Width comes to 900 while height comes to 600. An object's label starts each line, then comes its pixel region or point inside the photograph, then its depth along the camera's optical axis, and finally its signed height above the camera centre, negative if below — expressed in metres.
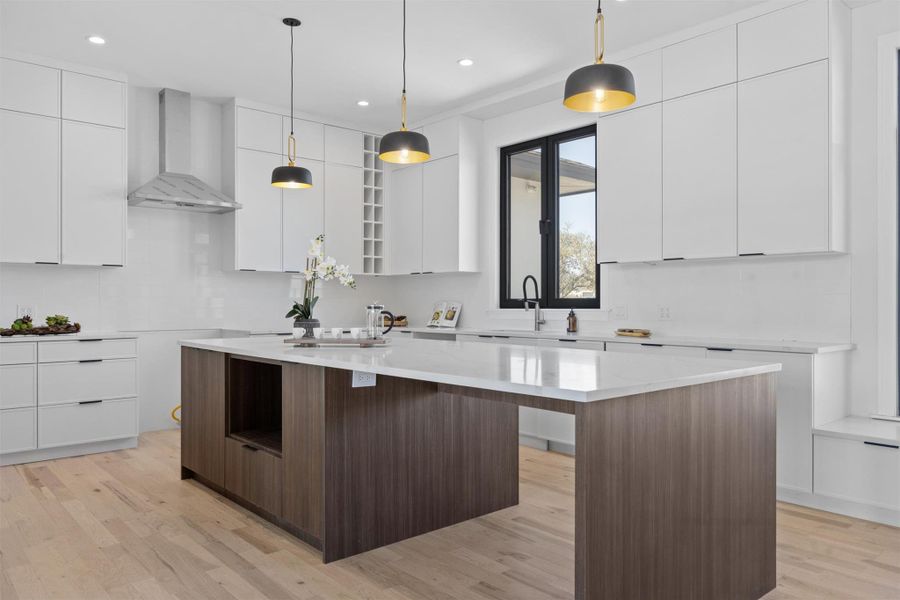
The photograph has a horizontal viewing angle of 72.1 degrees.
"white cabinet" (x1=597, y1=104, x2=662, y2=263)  4.32 +0.81
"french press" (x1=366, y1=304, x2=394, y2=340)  3.36 -0.14
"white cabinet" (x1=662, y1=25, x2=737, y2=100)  3.91 +1.54
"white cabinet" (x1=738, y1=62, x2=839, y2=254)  3.54 +0.81
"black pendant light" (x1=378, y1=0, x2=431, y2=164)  3.09 +0.77
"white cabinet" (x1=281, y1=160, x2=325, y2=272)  5.91 +0.77
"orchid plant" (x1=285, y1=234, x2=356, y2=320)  3.29 +0.14
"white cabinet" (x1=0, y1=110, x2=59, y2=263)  4.48 +0.80
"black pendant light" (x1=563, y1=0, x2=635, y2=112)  2.23 +0.78
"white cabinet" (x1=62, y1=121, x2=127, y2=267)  4.75 +0.80
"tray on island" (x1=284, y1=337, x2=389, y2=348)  3.15 -0.24
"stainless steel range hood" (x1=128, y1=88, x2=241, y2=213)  5.15 +1.14
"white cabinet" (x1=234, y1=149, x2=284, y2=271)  5.61 +0.76
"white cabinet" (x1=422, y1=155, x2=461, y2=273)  5.91 +0.79
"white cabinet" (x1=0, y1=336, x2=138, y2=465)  4.27 -0.73
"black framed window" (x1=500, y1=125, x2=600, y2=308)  5.26 +0.71
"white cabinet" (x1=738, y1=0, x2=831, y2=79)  3.54 +1.54
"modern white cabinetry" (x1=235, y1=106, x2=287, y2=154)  5.62 +1.53
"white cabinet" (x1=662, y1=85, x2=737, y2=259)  3.92 +0.81
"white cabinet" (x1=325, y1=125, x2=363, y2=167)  6.25 +1.55
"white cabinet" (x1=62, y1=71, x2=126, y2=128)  4.76 +1.55
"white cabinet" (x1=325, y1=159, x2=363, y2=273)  6.26 +0.85
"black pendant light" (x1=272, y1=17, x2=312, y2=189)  3.94 +0.77
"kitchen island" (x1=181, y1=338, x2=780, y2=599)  1.79 -0.62
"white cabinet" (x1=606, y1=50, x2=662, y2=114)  4.29 +1.56
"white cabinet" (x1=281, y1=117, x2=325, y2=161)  6.01 +1.56
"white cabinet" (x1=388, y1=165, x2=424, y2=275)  6.36 +0.81
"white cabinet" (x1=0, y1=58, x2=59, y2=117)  4.50 +1.54
